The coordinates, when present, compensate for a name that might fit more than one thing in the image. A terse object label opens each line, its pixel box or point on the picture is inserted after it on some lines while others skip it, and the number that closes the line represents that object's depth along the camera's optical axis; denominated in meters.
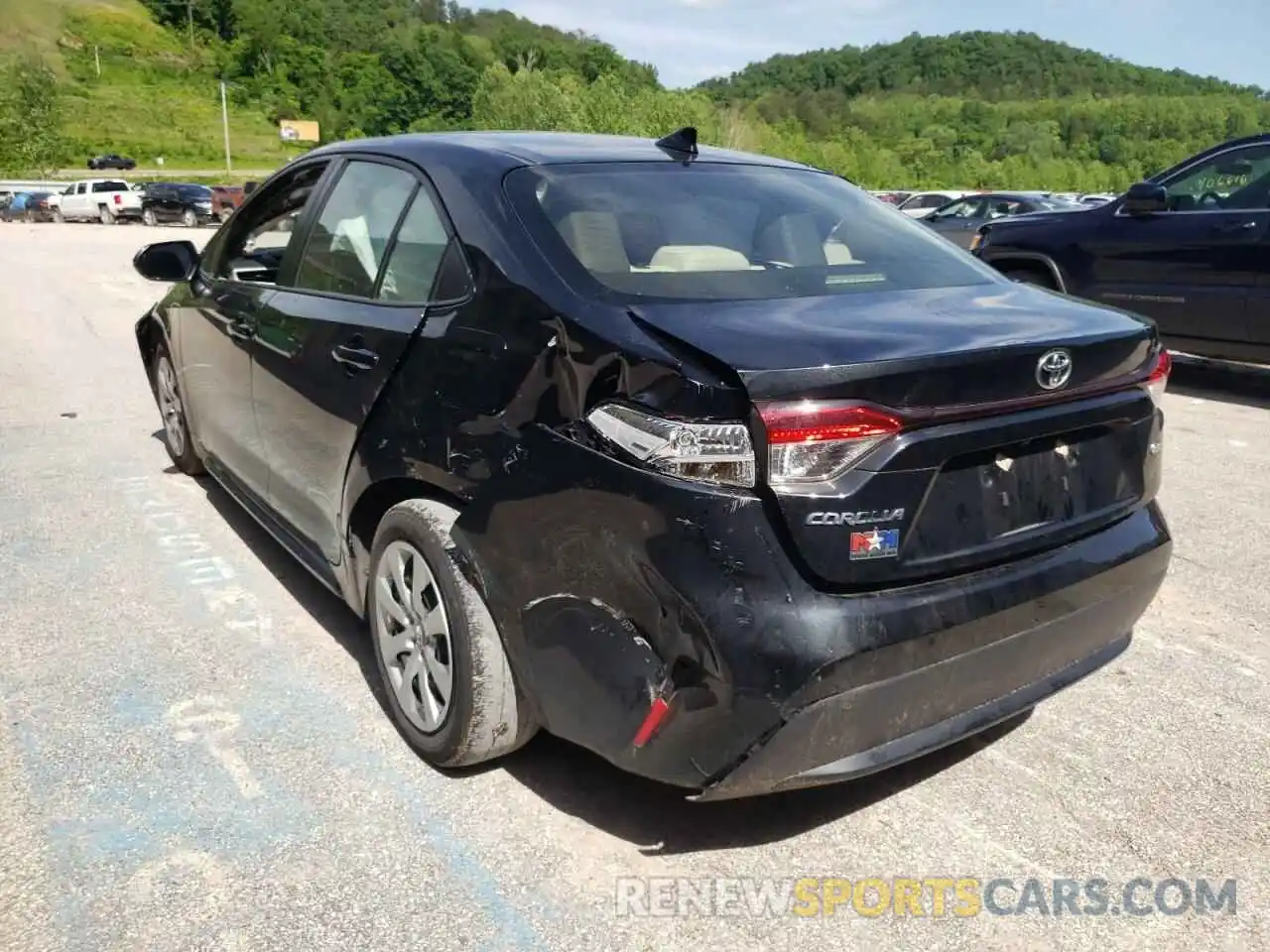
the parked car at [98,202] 36.84
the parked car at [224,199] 35.41
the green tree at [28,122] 62.84
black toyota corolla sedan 2.05
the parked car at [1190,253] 7.05
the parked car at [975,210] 19.06
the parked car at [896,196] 34.86
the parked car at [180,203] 35.72
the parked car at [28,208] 41.22
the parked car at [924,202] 30.58
